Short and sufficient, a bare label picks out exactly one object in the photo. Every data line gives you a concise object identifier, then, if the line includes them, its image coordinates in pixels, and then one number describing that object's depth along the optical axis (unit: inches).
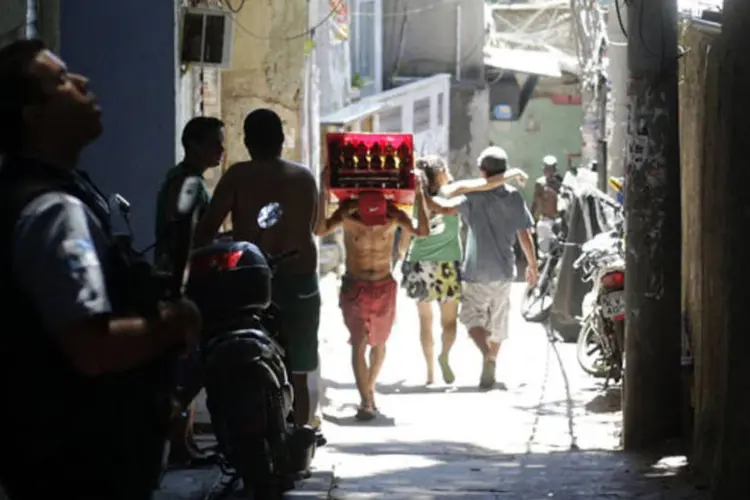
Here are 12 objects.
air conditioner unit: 653.3
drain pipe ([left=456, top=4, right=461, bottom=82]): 2149.4
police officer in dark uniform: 234.5
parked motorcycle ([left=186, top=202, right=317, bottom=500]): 421.4
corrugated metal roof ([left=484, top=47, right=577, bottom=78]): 2138.3
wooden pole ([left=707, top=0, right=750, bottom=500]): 429.7
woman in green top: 923.4
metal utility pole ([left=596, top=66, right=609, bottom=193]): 1504.7
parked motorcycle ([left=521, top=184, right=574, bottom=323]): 1259.2
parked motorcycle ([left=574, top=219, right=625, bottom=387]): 820.6
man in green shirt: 514.0
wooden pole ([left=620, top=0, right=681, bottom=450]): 593.0
